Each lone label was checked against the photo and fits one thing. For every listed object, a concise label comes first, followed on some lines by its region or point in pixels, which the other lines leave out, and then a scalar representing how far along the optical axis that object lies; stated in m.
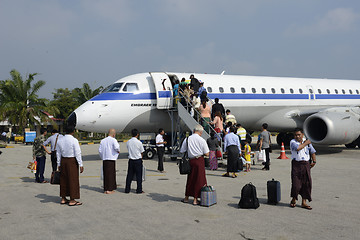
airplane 14.68
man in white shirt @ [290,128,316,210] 6.66
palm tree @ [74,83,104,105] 47.50
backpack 6.73
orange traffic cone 16.29
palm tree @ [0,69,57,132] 34.40
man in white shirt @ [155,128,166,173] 11.96
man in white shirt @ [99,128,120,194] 8.47
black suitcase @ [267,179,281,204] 7.03
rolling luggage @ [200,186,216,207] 6.97
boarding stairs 13.81
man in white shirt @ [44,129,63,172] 9.41
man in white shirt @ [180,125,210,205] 7.22
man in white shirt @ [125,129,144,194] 8.48
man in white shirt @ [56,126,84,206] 7.27
